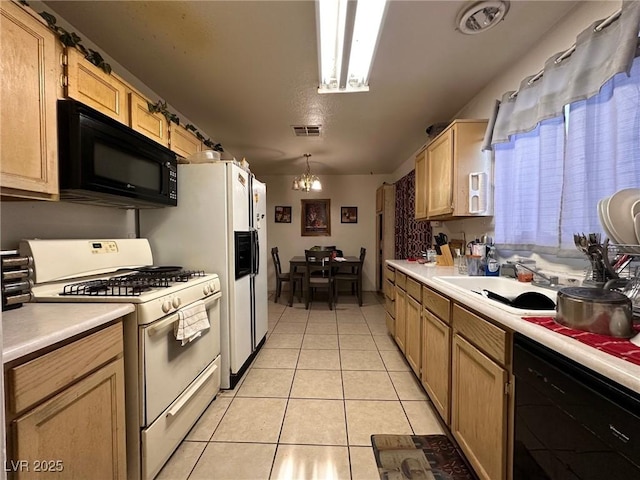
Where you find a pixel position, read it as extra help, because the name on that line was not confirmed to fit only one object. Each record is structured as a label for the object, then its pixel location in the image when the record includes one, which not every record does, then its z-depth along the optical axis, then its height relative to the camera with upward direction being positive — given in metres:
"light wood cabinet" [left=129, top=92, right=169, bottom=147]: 1.63 +0.74
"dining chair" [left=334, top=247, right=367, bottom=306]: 4.46 -0.71
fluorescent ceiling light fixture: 1.39 +1.17
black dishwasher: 0.60 -0.49
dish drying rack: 0.98 -0.13
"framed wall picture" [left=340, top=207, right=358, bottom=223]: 5.67 +0.42
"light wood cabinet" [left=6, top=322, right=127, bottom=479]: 0.74 -0.57
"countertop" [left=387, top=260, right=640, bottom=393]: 0.60 -0.30
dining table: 4.41 -0.48
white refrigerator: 2.02 +0.02
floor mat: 1.32 -1.18
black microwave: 1.21 +0.38
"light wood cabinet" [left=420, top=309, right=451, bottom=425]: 1.52 -0.79
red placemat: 0.66 -0.29
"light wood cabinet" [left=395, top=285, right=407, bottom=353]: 2.43 -0.79
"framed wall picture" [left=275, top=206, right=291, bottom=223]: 5.68 +0.45
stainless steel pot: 0.78 -0.23
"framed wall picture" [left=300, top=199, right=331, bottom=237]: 5.68 +0.32
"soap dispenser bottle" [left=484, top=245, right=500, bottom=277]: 1.96 -0.24
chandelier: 4.20 +0.80
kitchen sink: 1.02 -0.31
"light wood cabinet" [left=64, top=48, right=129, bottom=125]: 1.23 +0.74
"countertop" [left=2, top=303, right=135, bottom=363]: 0.75 -0.30
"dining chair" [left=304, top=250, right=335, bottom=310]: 4.16 -0.56
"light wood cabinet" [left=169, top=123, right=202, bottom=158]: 2.07 +0.77
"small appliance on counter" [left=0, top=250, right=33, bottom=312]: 1.05 -0.19
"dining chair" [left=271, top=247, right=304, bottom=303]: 4.72 -0.73
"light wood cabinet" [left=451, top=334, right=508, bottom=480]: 1.03 -0.76
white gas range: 1.19 -0.45
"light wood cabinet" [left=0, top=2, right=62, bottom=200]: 0.98 +0.51
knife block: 2.66 -0.23
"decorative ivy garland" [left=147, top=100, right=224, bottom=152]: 1.79 +0.87
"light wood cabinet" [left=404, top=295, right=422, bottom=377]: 2.03 -0.80
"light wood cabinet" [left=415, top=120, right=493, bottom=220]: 2.12 +0.51
